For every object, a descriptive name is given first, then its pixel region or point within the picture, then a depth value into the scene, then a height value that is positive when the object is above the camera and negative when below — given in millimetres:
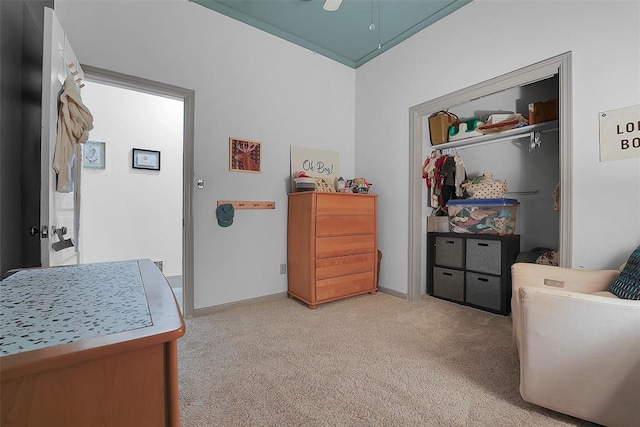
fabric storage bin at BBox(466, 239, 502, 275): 2633 -388
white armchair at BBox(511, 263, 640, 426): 1074 -562
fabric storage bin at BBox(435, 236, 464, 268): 2889 -380
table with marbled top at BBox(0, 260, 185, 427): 412 -236
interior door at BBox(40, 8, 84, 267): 1443 +360
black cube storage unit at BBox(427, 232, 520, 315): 2594 -528
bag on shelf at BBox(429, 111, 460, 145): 3100 +1003
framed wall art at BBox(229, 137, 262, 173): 2682 +575
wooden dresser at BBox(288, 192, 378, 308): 2666 -309
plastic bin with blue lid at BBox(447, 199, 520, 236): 2734 -6
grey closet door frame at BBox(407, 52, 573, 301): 1939 +624
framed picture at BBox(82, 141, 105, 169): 3047 +639
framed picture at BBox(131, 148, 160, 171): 3277 +647
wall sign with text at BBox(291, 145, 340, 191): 3066 +593
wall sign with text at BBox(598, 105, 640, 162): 1690 +507
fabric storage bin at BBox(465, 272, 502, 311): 2607 -719
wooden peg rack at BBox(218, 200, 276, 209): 2670 +101
